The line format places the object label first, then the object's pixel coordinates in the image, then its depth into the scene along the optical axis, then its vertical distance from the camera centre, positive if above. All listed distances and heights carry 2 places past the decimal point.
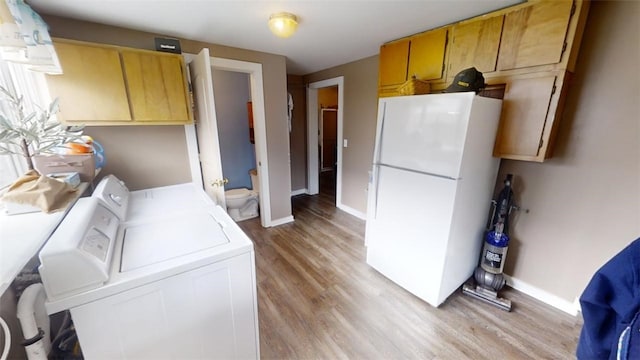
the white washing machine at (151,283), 0.86 -0.63
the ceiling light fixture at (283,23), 1.77 +0.76
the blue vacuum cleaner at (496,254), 1.88 -1.00
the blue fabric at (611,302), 0.66 -0.50
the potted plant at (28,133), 1.11 -0.04
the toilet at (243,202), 3.27 -1.05
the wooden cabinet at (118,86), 1.68 +0.30
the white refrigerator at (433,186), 1.58 -0.44
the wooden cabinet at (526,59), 1.45 +0.47
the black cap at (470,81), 1.59 +0.31
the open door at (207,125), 1.84 +0.01
